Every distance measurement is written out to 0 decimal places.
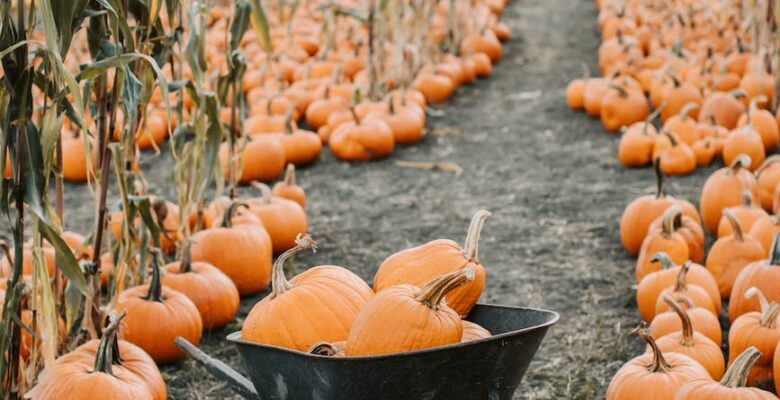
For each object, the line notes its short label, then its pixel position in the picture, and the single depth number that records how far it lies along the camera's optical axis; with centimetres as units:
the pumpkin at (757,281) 373
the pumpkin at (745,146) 601
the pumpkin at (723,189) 501
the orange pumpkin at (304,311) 252
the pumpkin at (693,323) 364
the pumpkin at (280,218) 521
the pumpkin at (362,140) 717
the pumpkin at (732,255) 427
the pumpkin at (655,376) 305
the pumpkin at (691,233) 460
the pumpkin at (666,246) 445
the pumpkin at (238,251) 466
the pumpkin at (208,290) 422
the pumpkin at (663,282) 403
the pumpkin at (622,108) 768
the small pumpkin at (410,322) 234
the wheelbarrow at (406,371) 230
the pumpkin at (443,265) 262
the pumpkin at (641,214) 499
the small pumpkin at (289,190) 569
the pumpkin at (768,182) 521
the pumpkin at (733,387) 273
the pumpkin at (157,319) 387
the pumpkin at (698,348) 337
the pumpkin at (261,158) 654
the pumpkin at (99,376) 307
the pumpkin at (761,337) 338
